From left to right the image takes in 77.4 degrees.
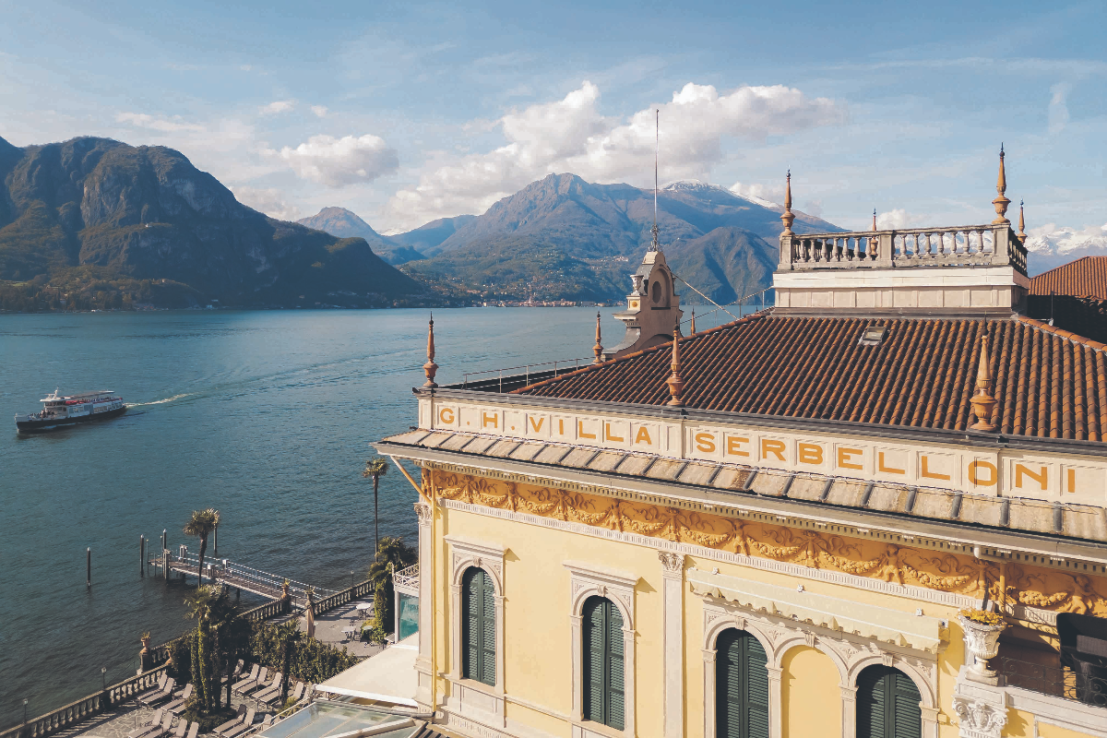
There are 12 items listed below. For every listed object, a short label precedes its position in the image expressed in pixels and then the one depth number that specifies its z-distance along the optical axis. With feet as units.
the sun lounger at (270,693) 111.86
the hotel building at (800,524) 33.78
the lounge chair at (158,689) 111.55
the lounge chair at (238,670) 116.26
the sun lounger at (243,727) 100.32
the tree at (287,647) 109.19
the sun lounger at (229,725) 101.60
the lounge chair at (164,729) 99.71
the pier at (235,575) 148.56
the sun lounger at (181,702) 107.19
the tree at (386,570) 120.88
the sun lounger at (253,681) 114.73
